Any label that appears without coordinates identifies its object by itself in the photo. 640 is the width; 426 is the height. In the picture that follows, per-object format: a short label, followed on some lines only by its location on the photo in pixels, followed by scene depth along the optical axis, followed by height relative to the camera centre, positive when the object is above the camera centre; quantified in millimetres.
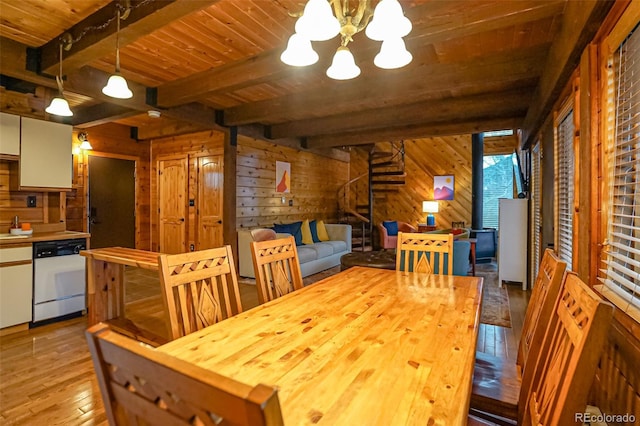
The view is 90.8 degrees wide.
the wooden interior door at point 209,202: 5332 +104
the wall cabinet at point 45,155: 3236 +561
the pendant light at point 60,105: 2547 +829
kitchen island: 2594 -755
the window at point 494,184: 7973 +664
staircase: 8250 +643
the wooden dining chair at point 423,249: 2379 -304
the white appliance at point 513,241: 4648 -458
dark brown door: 5547 +107
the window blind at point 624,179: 1294 +147
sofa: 5008 -749
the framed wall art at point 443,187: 8148 +583
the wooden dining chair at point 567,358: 673 -369
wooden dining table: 771 -480
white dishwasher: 3061 -741
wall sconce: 5179 +1097
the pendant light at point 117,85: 2170 +848
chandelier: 1340 +815
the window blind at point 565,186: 2492 +207
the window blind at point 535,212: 4016 -28
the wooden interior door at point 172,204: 5840 +73
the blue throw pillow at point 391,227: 7551 -432
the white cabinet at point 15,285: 2834 -720
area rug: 3420 -1179
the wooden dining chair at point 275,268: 1848 -374
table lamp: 7984 +34
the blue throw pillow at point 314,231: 6261 -446
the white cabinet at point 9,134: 3053 +719
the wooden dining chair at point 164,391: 402 -273
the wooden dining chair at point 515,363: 1191 -766
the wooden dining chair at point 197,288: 1373 -382
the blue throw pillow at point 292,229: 5589 -369
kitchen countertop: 2852 -296
